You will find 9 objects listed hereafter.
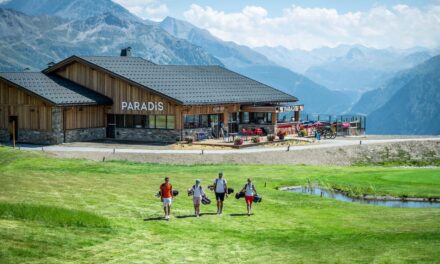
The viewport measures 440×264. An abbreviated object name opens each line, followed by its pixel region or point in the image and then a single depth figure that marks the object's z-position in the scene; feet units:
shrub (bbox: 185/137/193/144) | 195.70
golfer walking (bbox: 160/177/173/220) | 90.38
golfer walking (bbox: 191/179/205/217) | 91.75
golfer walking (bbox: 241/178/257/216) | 95.81
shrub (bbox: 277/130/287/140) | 204.85
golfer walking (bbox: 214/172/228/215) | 93.81
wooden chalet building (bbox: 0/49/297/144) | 196.75
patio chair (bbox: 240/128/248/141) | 213.73
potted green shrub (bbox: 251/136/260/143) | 196.08
